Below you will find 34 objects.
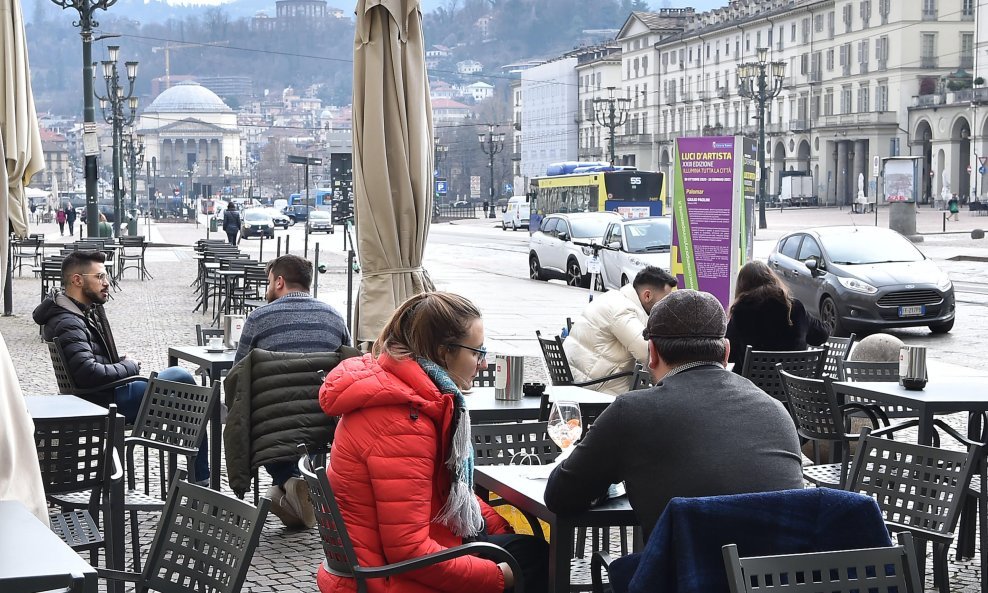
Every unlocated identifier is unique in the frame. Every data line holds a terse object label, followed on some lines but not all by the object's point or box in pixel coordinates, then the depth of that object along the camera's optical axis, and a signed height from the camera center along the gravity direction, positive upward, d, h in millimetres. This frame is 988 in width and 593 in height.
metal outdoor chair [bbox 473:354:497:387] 15117 -1677
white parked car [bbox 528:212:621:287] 53687 -3069
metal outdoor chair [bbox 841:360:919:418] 15648 -1687
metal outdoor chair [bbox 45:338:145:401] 14578 -1606
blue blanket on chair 6391 -1096
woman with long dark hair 16297 -1388
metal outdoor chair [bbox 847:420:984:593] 9258 -1426
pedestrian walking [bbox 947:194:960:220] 117625 -5044
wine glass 9117 -1157
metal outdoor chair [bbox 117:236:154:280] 56909 -3521
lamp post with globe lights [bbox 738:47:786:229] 97250 +667
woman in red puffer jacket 7605 -1045
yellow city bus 80875 -2955
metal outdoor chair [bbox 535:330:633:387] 15875 -1646
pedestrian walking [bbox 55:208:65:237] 132125 -6115
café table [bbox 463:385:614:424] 12375 -1506
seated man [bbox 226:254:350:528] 13711 -1273
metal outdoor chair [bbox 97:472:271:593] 7208 -1278
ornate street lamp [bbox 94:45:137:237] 78937 +481
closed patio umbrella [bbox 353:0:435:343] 15750 -357
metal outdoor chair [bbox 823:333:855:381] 16984 -1706
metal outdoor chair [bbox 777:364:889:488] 12500 -1612
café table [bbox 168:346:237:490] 14086 -1615
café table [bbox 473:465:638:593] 8086 -1336
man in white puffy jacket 15656 -1432
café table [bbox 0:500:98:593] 6020 -1132
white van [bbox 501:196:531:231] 139000 -6281
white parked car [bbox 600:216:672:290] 44625 -2643
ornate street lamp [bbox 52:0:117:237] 43812 -120
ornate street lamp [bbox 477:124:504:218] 177725 -3579
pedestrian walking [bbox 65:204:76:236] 125462 -5712
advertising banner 26687 -1162
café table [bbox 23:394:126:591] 10148 -1391
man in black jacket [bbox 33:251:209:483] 14625 -1358
